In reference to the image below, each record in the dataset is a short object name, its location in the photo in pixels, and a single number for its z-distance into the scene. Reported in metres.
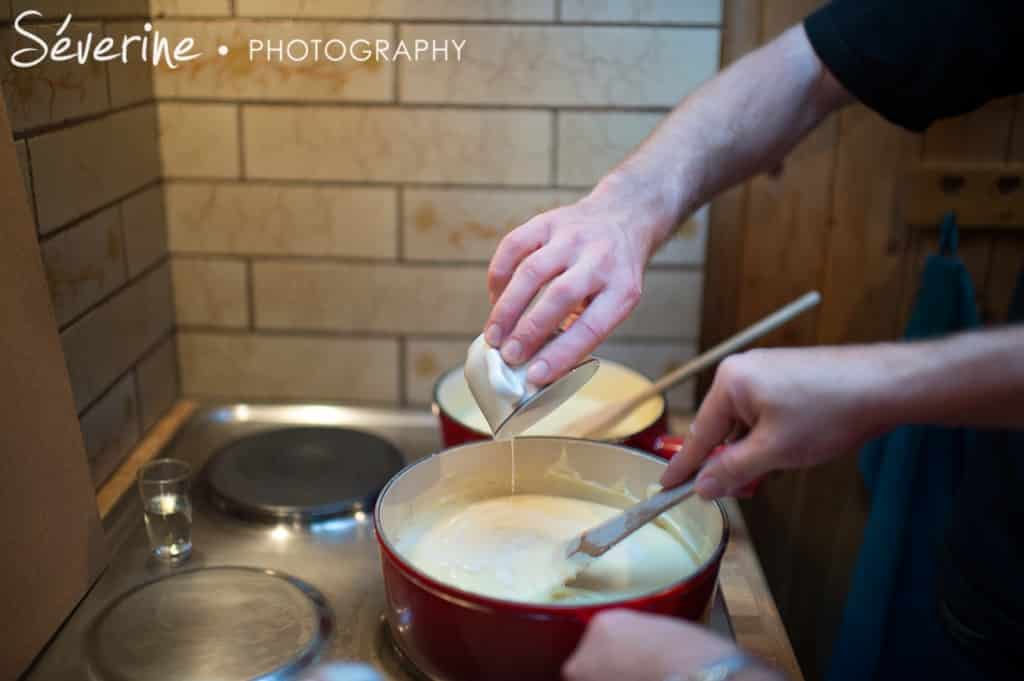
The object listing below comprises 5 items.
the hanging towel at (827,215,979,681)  1.19
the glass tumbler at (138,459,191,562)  0.93
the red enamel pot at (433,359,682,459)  0.97
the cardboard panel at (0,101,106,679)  0.75
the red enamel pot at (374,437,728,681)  0.65
